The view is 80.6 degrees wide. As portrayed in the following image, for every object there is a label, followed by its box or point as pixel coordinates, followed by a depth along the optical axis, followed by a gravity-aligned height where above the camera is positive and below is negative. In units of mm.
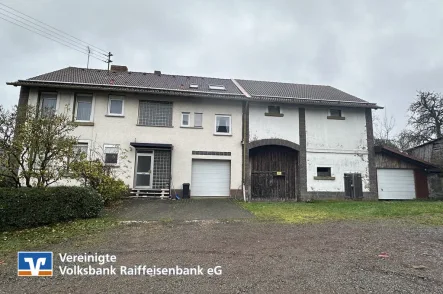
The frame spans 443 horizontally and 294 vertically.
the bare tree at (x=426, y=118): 25016 +6400
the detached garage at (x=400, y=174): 16609 +556
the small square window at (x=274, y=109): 16028 +4352
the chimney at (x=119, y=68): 19516 +8138
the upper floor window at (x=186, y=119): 15352 +3512
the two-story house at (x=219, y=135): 14500 +2572
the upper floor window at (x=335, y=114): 16405 +4267
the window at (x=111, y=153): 14361 +1327
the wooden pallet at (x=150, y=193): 14094 -811
